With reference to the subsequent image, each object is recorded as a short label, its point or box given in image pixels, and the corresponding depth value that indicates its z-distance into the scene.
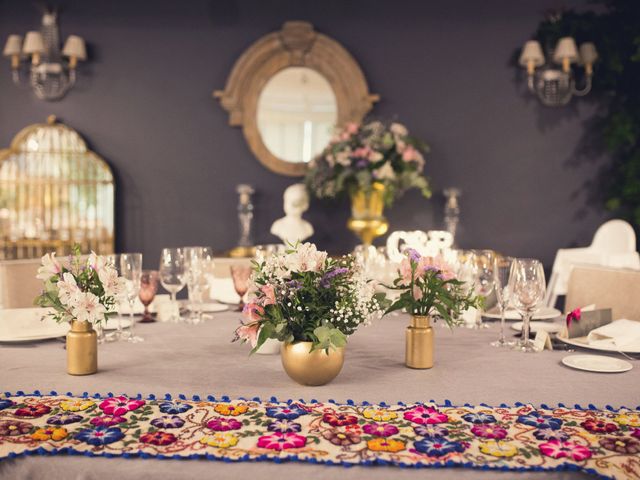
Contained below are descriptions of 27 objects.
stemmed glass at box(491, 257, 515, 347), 1.76
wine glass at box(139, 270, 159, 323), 2.07
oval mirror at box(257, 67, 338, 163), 4.78
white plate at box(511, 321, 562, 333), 1.95
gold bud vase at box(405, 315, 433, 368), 1.49
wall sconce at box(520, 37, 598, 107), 4.54
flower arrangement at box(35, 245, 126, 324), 1.40
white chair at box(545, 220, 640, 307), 3.96
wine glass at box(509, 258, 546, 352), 1.65
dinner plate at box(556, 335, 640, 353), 1.64
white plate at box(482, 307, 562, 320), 2.18
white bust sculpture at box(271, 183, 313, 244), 4.39
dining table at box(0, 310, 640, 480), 0.95
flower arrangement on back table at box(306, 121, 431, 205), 4.16
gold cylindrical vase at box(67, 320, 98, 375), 1.41
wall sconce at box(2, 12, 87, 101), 4.61
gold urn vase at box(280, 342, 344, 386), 1.31
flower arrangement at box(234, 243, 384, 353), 1.32
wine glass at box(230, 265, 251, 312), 2.12
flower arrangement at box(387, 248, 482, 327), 1.50
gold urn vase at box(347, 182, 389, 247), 4.27
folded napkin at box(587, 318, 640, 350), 1.68
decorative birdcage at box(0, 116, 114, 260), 4.54
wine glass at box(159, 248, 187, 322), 1.93
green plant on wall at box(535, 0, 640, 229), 4.63
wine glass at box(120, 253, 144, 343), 1.75
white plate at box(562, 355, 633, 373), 1.48
